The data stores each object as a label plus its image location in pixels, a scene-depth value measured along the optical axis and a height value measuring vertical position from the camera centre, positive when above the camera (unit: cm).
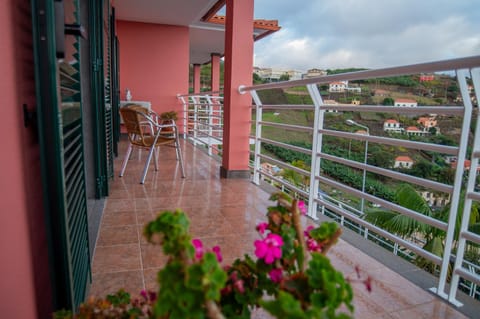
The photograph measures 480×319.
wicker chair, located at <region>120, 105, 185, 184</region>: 337 -35
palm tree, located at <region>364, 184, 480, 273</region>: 254 -88
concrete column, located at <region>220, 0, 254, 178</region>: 359 +24
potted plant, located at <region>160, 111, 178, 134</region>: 645 -20
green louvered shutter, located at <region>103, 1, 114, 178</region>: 337 -1
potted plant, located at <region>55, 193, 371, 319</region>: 46 -27
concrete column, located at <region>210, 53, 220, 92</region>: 1091 +116
